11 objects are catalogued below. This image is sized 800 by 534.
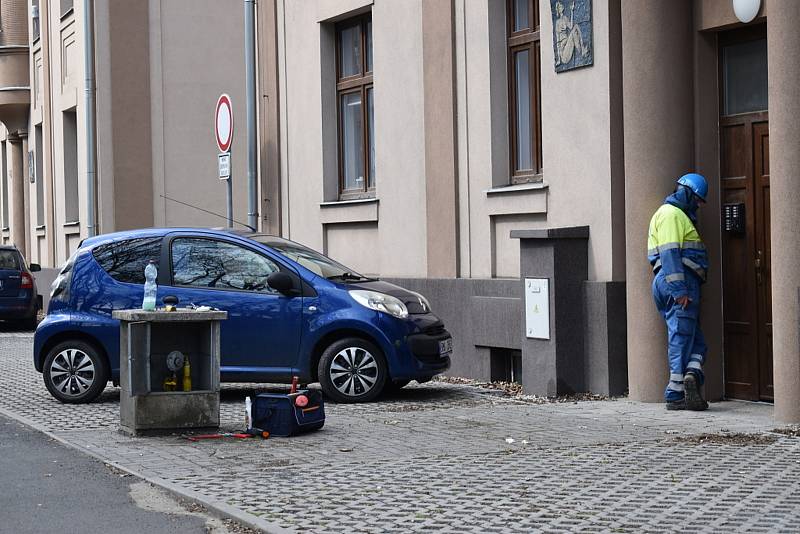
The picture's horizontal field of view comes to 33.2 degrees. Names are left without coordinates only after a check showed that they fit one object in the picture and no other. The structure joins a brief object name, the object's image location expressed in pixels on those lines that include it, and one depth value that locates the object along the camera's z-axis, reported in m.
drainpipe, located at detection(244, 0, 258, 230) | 17.84
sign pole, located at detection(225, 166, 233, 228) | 15.78
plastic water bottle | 10.29
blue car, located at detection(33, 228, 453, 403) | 12.30
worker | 10.95
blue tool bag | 9.91
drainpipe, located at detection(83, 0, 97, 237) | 24.45
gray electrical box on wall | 12.28
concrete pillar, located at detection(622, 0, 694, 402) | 11.41
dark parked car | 24.64
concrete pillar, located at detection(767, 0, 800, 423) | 9.84
